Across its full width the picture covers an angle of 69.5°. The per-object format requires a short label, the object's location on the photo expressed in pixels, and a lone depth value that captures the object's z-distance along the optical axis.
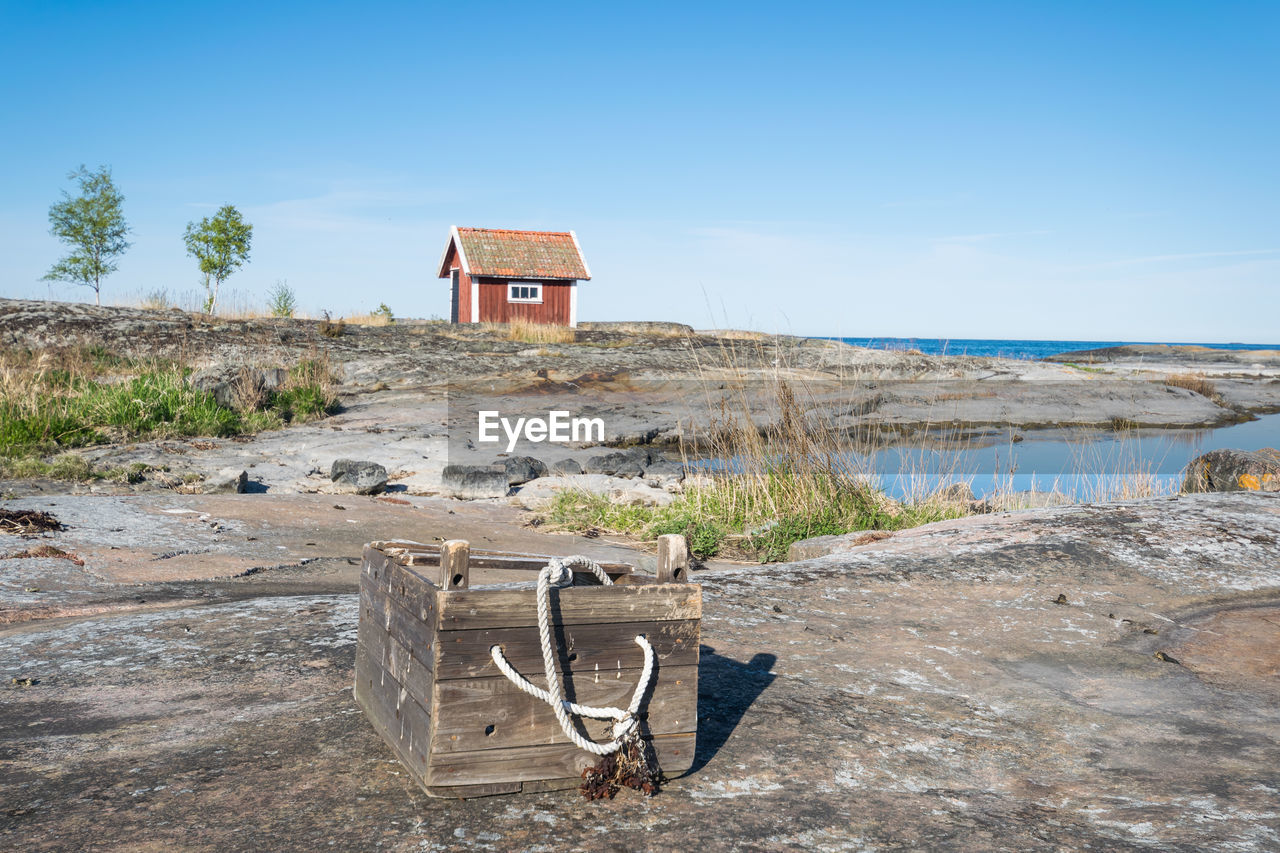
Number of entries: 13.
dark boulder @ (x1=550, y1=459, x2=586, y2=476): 10.20
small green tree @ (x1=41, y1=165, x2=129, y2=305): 35.56
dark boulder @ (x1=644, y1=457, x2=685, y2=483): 10.08
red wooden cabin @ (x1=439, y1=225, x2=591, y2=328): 27.77
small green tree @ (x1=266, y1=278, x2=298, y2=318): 22.11
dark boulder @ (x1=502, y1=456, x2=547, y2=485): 9.63
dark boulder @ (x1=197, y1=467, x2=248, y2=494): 7.91
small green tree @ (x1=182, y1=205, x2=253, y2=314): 36.62
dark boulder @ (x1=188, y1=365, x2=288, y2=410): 11.46
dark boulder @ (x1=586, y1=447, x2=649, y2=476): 10.48
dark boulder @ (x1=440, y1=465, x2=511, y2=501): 9.16
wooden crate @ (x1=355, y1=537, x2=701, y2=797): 2.21
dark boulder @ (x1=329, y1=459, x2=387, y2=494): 8.70
